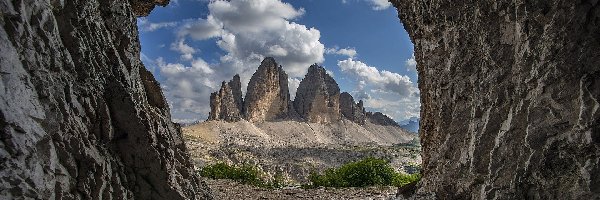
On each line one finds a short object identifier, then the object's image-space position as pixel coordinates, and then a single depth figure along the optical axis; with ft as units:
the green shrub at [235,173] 75.71
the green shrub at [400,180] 74.12
